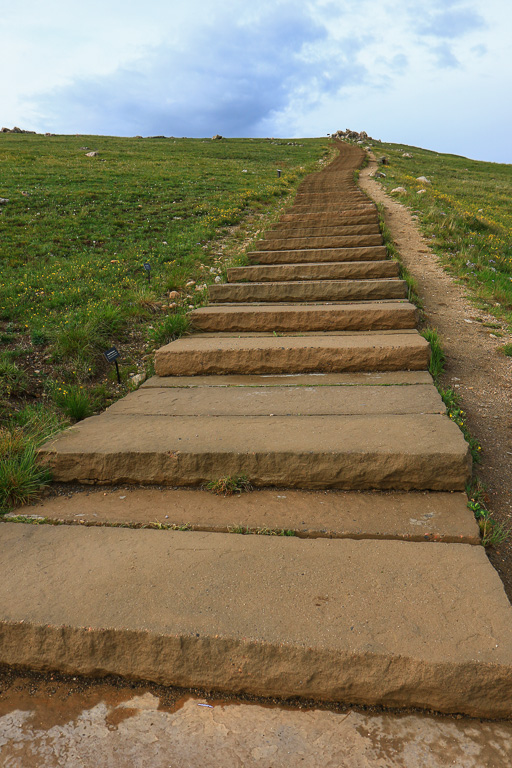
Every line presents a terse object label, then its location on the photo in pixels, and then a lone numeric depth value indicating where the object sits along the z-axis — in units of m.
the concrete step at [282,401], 2.89
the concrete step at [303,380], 3.35
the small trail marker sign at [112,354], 3.46
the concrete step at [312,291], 4.80
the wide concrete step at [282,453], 2.28
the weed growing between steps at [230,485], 2.35
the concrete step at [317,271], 5.39
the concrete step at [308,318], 4.14
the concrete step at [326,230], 7.07
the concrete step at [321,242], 6.50
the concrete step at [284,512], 2.00
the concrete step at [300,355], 3.54
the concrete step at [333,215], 7.82
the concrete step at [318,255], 5.93
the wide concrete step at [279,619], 1.41
